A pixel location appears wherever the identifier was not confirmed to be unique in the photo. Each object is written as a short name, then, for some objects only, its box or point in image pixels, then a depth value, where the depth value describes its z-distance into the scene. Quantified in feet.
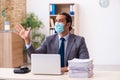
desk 8.65
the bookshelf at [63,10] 24.80
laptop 8.92
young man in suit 10.75
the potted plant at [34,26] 25.18
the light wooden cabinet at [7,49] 22.48
